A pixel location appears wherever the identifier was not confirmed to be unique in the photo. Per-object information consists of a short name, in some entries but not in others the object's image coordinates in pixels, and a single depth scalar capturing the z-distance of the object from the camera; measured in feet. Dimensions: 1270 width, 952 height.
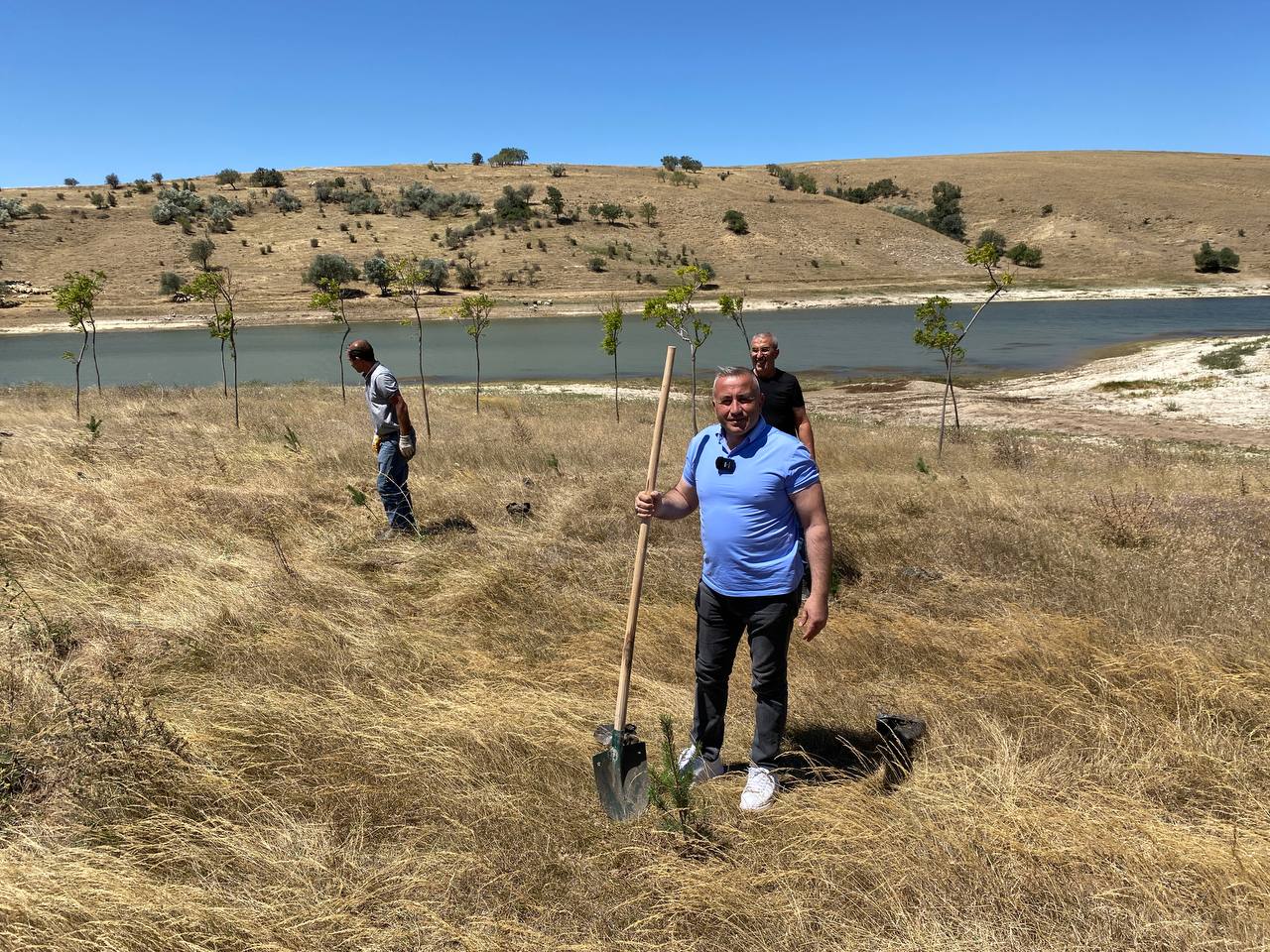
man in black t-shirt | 15.98
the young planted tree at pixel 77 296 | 48.24
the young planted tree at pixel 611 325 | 61.98
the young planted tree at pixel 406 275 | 54.70
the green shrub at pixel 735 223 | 238.27
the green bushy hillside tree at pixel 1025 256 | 238.17
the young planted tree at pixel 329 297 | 58.95
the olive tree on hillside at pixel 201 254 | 191.42
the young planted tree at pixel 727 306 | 51.51
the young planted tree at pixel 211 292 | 55.77
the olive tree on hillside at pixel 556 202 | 241.96
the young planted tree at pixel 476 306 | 63.21
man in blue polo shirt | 9.02
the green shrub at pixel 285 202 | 240.12
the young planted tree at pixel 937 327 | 44.09
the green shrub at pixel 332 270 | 180.52
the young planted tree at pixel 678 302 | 47.03
